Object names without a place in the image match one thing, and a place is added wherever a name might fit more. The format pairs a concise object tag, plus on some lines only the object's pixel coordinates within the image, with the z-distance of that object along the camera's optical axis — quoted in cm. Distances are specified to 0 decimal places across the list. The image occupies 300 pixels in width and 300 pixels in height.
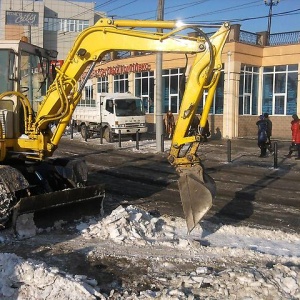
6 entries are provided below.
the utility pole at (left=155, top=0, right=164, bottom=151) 1969
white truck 2456
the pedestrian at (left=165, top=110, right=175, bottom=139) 2714
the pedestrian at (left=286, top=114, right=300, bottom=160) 1736
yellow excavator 681
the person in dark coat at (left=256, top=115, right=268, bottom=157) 1845
